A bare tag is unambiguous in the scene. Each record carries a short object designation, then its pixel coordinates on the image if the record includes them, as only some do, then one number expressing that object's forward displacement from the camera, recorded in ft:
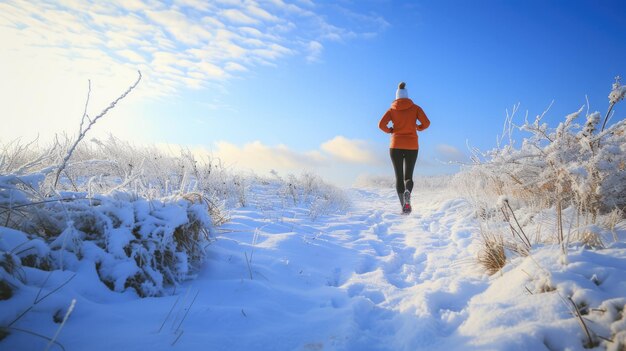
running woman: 19.50
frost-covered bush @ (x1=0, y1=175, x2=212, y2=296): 5.35
